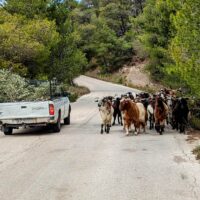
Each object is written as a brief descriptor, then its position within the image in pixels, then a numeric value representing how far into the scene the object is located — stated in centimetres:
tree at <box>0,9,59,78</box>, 3419
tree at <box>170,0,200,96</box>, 1709
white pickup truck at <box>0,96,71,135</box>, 1881
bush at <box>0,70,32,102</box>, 2345
